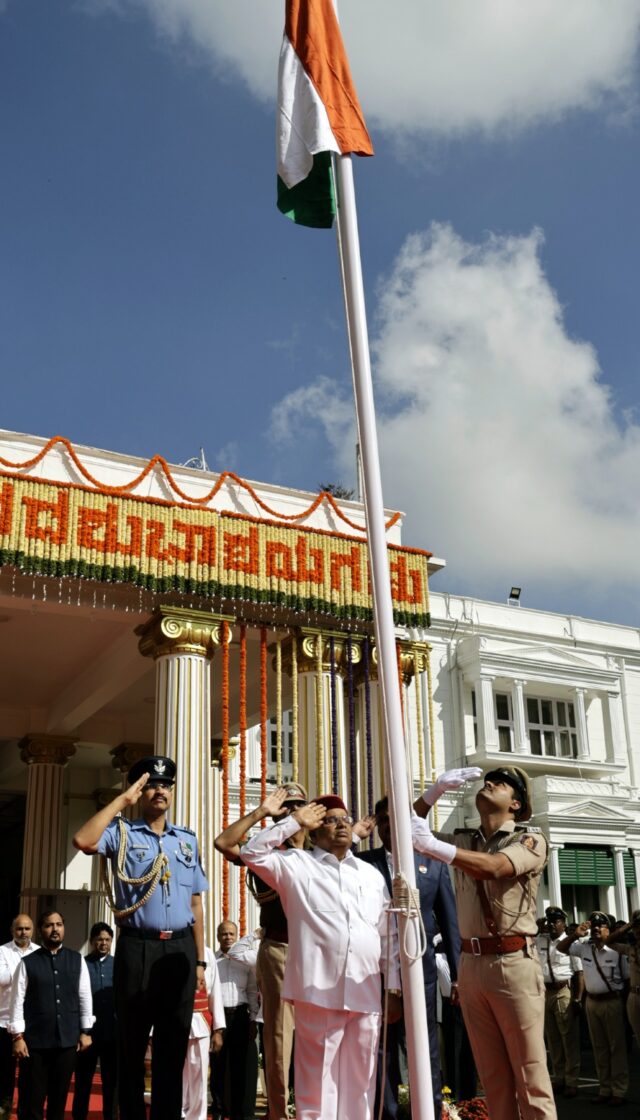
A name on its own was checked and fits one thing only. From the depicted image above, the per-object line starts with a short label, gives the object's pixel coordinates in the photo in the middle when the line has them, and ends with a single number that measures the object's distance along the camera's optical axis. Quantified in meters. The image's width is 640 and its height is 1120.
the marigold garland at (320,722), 12.27
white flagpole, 4.42
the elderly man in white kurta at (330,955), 4.94
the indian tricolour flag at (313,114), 5.65
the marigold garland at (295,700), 12.56
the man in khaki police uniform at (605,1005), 9.87
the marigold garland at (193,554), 11.09
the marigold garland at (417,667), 13.37
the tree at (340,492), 33.56
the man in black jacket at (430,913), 6.36
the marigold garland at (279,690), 12.45
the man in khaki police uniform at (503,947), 4.90
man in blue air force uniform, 5.18
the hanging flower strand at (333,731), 12.25
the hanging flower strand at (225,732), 11.40
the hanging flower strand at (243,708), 9.85
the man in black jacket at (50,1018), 7.44
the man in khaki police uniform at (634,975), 10.25
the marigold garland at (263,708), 11.85
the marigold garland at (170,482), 11.40
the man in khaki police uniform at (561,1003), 10.64
